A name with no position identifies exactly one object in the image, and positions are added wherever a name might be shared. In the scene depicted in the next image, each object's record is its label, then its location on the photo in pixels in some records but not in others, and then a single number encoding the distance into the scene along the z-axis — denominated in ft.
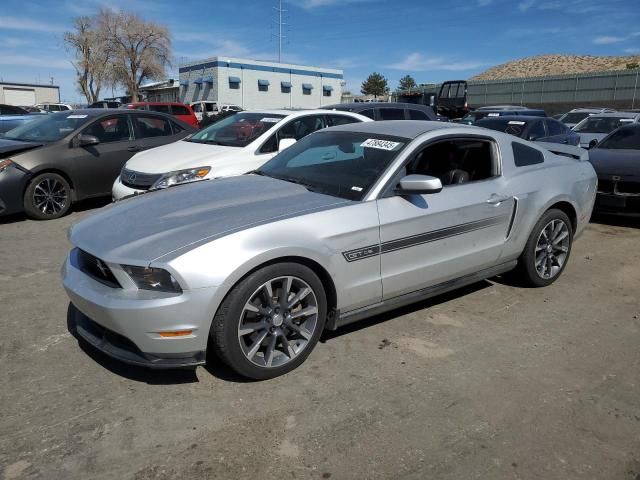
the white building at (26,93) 193.67
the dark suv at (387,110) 28.96
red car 60.08
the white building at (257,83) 144.97
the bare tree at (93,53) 163.22
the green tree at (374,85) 267.39
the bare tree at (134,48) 158.61
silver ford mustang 9.13
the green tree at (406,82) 300.63
